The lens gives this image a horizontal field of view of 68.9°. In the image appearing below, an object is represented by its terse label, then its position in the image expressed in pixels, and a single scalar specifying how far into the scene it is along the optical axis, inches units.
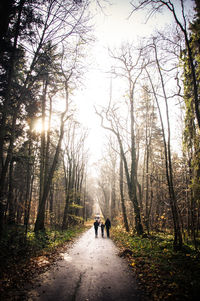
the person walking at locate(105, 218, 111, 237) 553.3
